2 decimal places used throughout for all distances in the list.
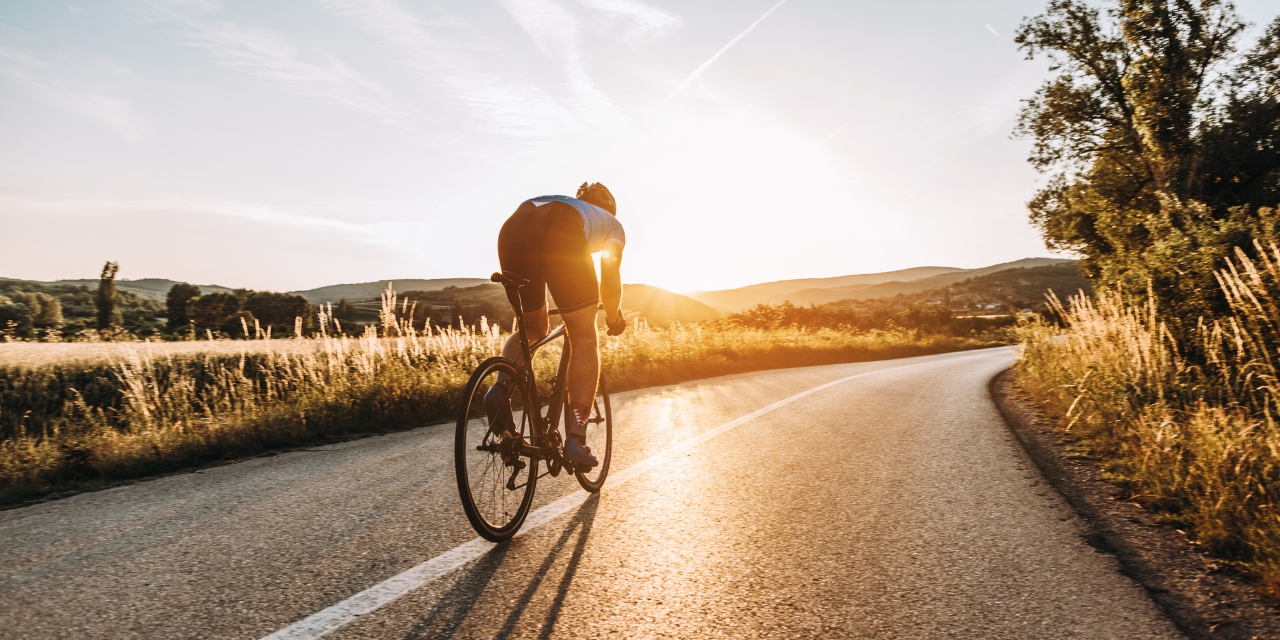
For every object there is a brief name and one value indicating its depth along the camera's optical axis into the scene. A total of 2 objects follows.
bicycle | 2.99
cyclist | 3.36
